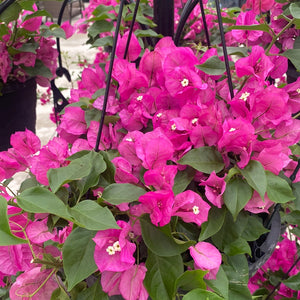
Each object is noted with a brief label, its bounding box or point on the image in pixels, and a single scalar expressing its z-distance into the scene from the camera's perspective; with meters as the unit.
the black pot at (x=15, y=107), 0.89
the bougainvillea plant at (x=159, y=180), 0.32
